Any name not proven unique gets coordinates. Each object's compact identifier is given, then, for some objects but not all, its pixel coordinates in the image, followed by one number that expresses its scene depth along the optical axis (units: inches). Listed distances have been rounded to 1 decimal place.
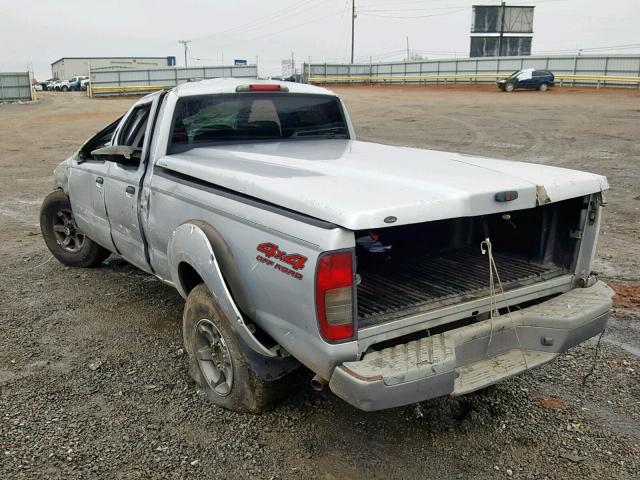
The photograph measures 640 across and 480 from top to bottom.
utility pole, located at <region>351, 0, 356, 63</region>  2817.4
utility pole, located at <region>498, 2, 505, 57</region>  2501.5
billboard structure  2586.1
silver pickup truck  109.5
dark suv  1461.6
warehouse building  3117.6
